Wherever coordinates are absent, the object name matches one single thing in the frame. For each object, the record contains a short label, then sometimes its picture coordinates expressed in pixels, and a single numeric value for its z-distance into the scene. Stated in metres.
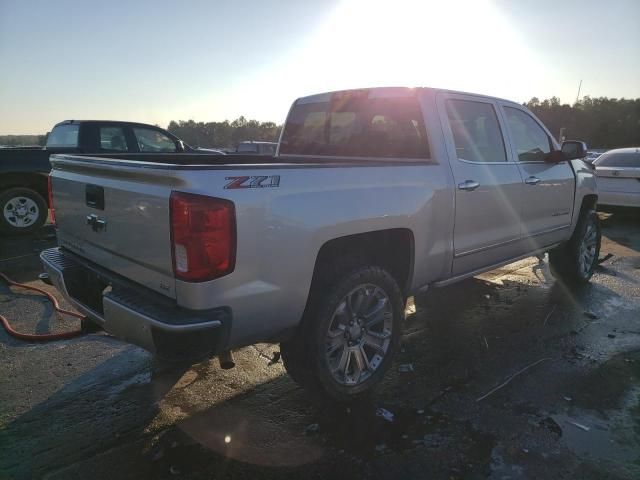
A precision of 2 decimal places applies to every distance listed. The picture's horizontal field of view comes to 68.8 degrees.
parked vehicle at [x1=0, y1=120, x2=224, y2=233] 7.80
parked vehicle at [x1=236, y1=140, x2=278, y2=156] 17.12
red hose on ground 3.93
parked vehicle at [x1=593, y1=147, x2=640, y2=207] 9.42
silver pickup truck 2.21
